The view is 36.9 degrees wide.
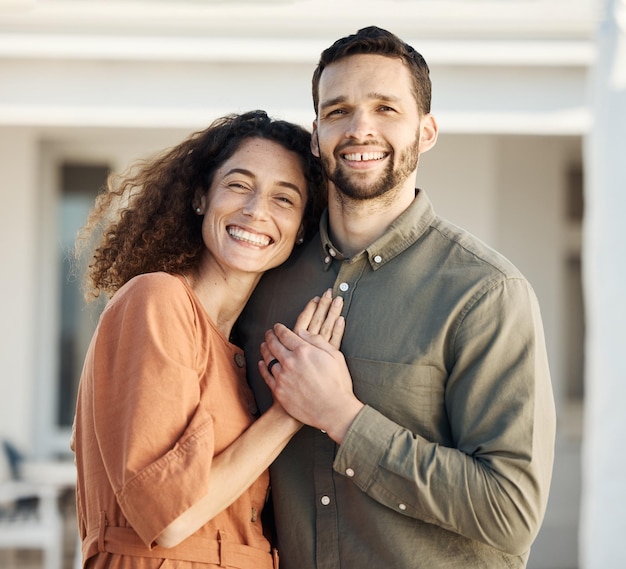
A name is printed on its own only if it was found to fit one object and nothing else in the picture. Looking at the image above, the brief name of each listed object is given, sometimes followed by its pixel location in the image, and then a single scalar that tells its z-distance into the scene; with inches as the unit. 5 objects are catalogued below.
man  73.0
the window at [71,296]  239.1
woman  71.6
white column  127.8
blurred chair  198.4
